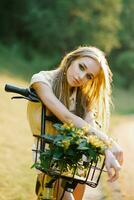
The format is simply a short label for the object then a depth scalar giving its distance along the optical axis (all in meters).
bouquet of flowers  3.36
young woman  3.74
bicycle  3.46
